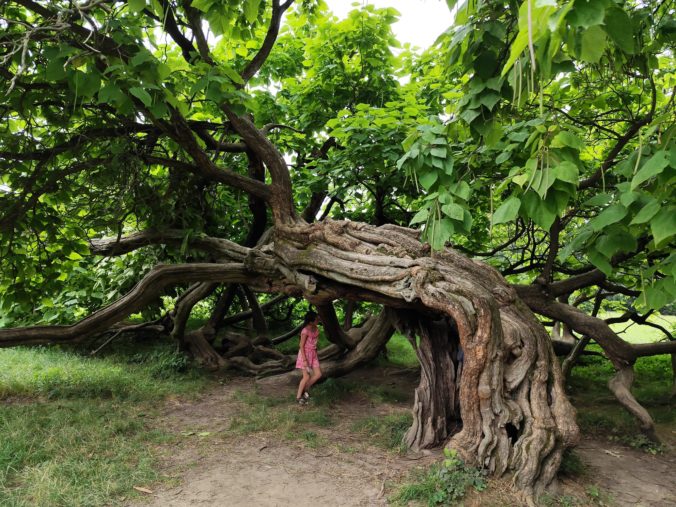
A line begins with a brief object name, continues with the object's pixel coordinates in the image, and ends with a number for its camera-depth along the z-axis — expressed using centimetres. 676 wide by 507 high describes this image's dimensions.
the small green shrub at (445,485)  364
